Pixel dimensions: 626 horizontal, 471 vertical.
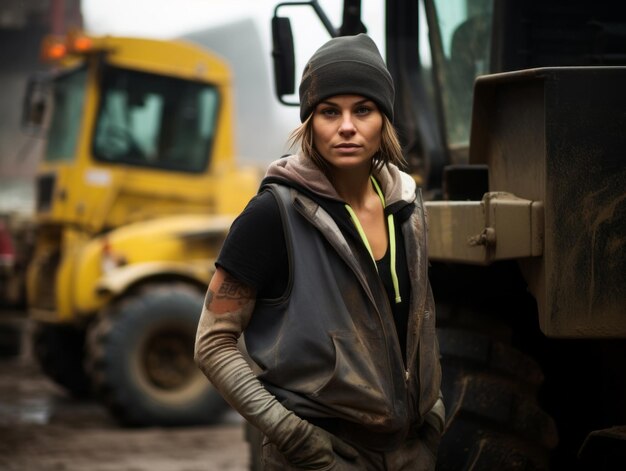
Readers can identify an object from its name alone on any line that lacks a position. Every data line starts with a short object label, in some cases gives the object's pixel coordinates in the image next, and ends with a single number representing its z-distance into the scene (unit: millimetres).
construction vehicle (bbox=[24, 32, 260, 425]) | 9930
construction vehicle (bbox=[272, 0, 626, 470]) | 3271
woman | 2951
